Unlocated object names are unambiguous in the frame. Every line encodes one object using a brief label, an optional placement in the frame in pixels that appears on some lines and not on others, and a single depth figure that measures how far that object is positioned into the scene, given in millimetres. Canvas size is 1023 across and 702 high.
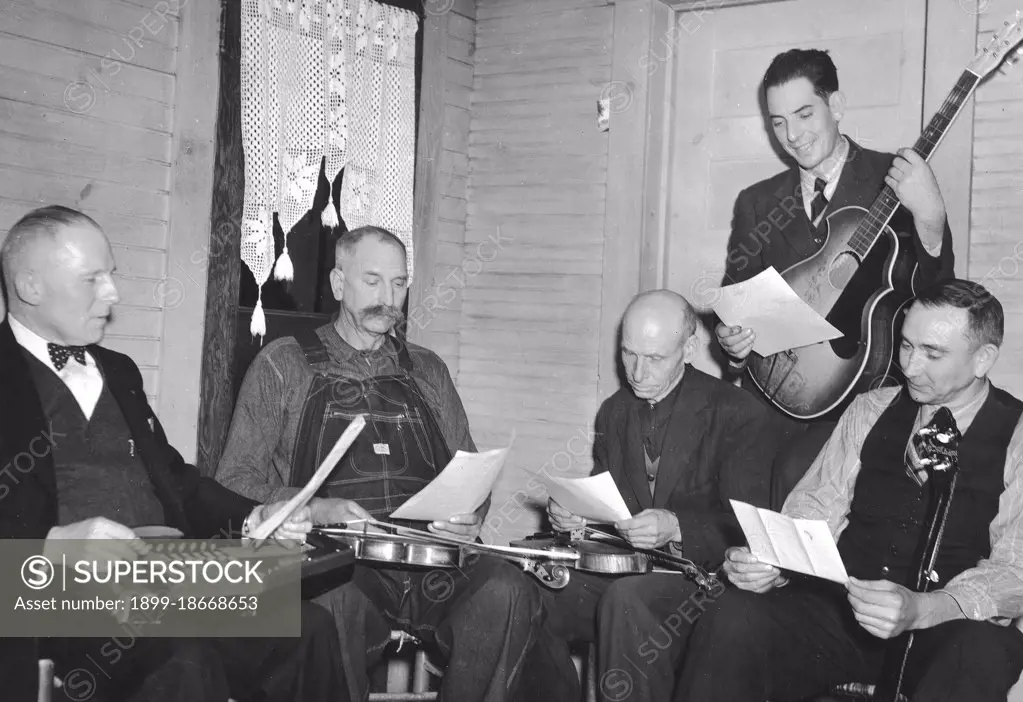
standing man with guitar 3379
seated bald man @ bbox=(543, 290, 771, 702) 2998
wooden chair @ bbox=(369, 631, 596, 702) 3279
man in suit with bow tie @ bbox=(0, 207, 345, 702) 2400
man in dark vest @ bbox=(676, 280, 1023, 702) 2625
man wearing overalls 2955
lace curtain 3764
